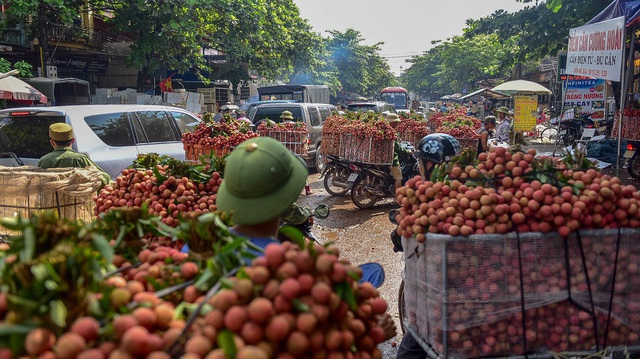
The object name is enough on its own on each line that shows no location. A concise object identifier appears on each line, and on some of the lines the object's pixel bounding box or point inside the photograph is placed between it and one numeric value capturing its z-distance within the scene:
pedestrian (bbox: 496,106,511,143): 13.13
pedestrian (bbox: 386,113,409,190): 10.23
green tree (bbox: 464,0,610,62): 14.79
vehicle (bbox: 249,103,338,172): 14.95
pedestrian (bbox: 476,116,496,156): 9.02
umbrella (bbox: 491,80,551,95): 22.73
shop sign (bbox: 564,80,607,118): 18.03
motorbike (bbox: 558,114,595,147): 18.02
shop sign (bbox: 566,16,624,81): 8.52
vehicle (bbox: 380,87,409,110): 51.94
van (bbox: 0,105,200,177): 7.31
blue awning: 9.31
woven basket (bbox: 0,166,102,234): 4.52
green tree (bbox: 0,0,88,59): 14.66
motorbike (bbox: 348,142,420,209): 10.28
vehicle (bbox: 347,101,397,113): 22.11
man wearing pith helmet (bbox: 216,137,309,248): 2.39
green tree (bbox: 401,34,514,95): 57.47
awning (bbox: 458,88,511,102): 34.53
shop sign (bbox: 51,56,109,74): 21.19
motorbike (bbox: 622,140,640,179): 11.77
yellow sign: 20.61
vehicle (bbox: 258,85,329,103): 25.19
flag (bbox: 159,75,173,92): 23.36
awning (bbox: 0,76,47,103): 12.27
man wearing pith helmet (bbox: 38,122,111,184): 5.61
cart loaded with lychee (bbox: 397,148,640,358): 2.97
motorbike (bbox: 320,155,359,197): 10.59
